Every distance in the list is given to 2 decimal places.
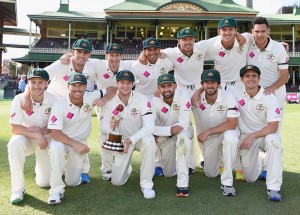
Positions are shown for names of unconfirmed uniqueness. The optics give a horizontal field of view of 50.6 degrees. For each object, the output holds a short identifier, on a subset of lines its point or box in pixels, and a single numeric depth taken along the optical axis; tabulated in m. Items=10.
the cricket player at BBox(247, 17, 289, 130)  5.15
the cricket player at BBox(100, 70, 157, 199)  4.36
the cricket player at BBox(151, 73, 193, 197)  4.36
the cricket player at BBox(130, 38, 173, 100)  5.54
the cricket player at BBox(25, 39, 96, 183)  5.21
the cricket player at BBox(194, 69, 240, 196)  4.36
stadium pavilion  30.50
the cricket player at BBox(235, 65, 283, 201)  4.16
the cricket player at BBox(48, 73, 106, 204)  4.05
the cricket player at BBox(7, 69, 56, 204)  4.02
